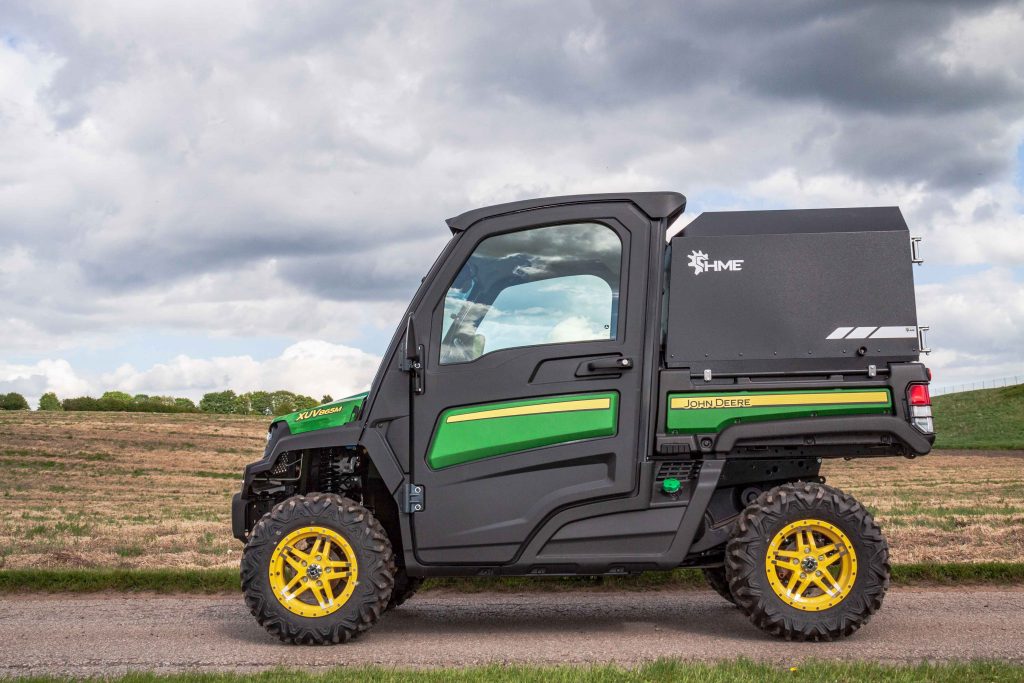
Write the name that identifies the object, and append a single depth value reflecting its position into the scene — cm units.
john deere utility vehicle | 656
